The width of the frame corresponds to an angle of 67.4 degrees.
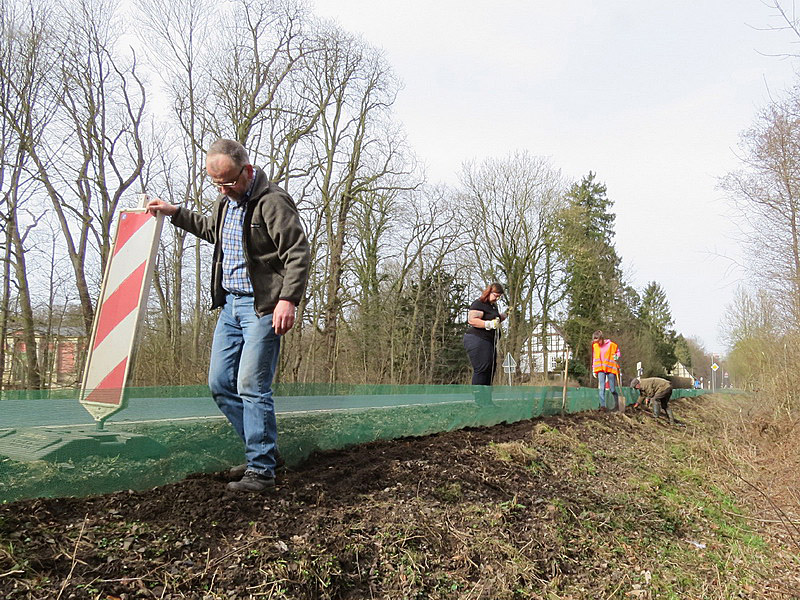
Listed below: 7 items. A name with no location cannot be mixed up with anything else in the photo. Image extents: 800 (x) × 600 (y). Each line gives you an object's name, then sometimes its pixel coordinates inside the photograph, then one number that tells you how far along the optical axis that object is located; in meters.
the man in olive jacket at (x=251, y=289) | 2.99
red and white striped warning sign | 3.15
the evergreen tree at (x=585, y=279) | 28.05
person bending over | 12.69
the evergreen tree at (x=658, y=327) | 45.03
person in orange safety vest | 13.15
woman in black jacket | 7.42
